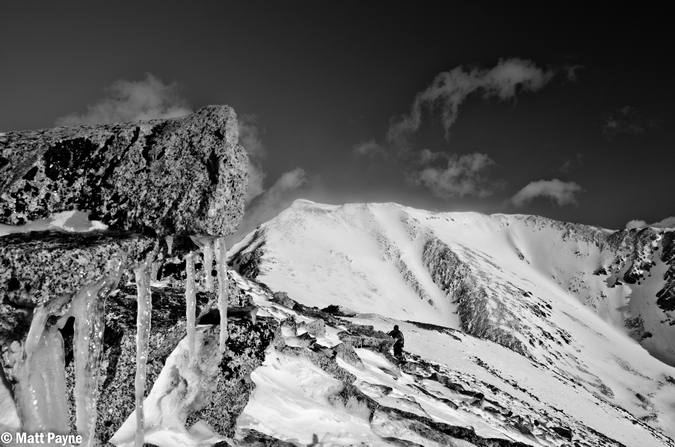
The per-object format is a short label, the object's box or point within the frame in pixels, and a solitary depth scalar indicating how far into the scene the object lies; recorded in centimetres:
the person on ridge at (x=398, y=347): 2604
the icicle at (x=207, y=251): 916
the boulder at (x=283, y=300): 3274
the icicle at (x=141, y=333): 798
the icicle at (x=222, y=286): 943
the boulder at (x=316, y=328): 2206
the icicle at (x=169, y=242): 893
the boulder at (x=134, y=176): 855
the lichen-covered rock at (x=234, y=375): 902
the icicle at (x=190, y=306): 895
